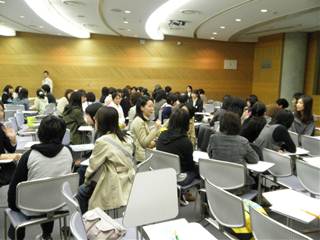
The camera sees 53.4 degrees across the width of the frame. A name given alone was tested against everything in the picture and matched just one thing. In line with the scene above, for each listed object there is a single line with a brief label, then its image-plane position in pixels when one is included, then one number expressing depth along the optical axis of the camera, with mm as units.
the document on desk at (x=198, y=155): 3910
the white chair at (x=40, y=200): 2584
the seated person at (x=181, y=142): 3764
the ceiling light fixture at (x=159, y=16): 8348
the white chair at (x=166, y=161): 3611
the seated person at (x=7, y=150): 3398
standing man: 14445
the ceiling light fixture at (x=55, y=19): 8750
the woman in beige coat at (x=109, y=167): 2824
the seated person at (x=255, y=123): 4648
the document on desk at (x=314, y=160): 3858
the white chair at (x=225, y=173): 3254
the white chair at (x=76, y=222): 1907
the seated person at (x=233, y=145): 3549
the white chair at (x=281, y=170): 3715
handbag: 2105
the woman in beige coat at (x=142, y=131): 4336
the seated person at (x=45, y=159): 2750
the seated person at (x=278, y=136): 4258
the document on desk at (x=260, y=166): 3395
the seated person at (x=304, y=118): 5527
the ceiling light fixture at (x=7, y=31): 13430
